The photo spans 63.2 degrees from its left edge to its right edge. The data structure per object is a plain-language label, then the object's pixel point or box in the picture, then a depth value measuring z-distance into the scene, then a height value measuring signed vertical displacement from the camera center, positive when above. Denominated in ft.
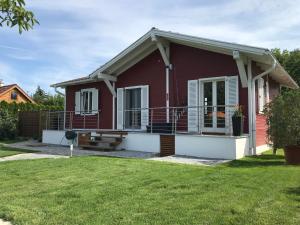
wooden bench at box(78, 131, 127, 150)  33.07 -2.24
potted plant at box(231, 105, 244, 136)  26.35 +0.22
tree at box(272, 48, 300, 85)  65.00 +17.06
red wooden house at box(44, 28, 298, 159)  28.03 +4.49
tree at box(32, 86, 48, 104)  144.82 +18.00
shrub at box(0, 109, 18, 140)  47.84 -0.34
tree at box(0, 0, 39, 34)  7.94 +3.66
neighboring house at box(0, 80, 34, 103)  103.16 +13.05
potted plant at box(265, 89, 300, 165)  22.70 -0.06
